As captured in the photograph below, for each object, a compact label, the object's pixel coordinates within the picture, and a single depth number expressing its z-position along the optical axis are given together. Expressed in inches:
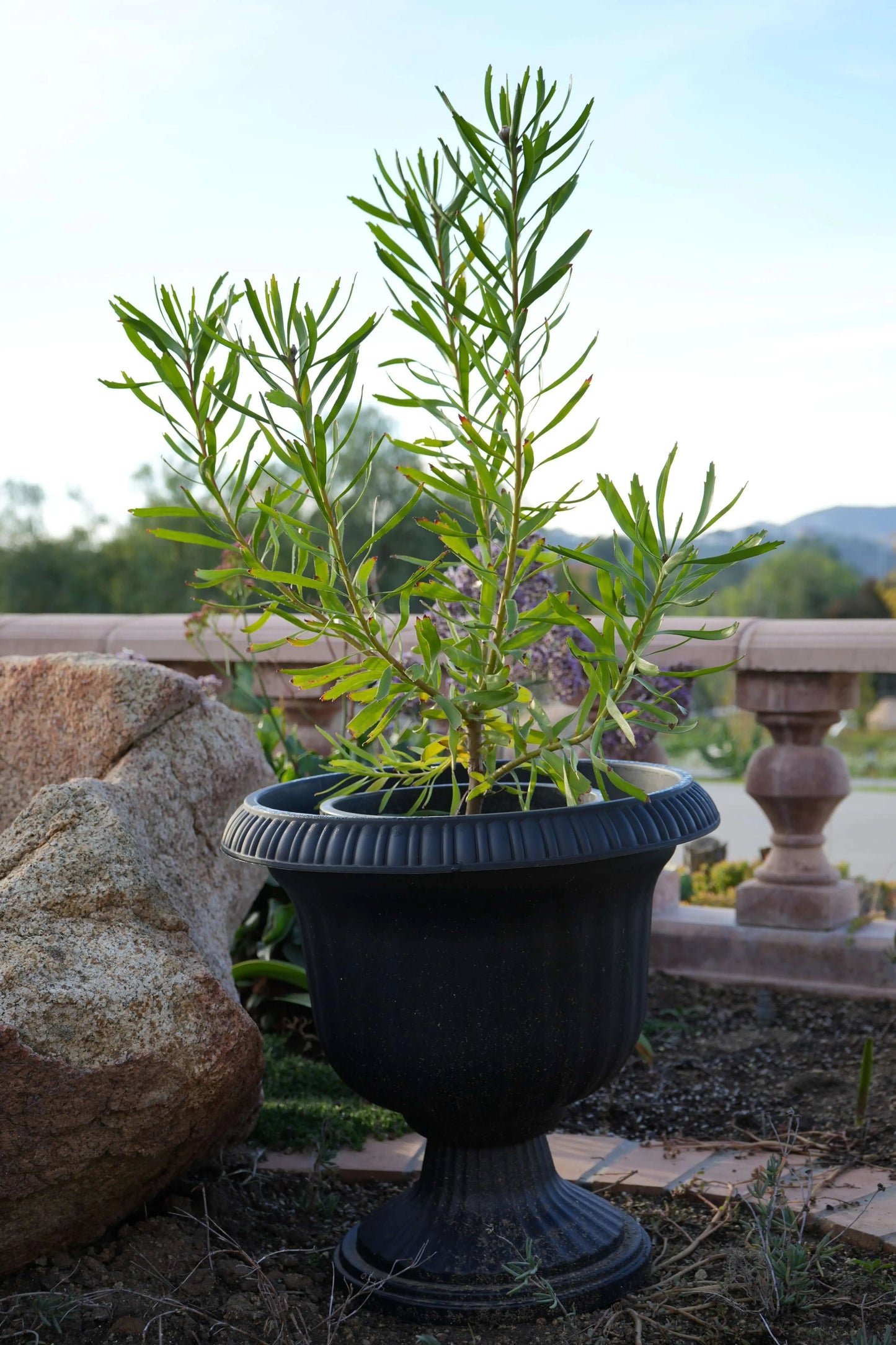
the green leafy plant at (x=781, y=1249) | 74.1
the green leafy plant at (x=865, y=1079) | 95.6
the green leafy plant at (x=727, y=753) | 435.5
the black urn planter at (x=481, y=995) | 69.0
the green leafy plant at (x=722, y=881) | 187.6
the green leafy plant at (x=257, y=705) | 135.9
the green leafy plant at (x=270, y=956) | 117.7
